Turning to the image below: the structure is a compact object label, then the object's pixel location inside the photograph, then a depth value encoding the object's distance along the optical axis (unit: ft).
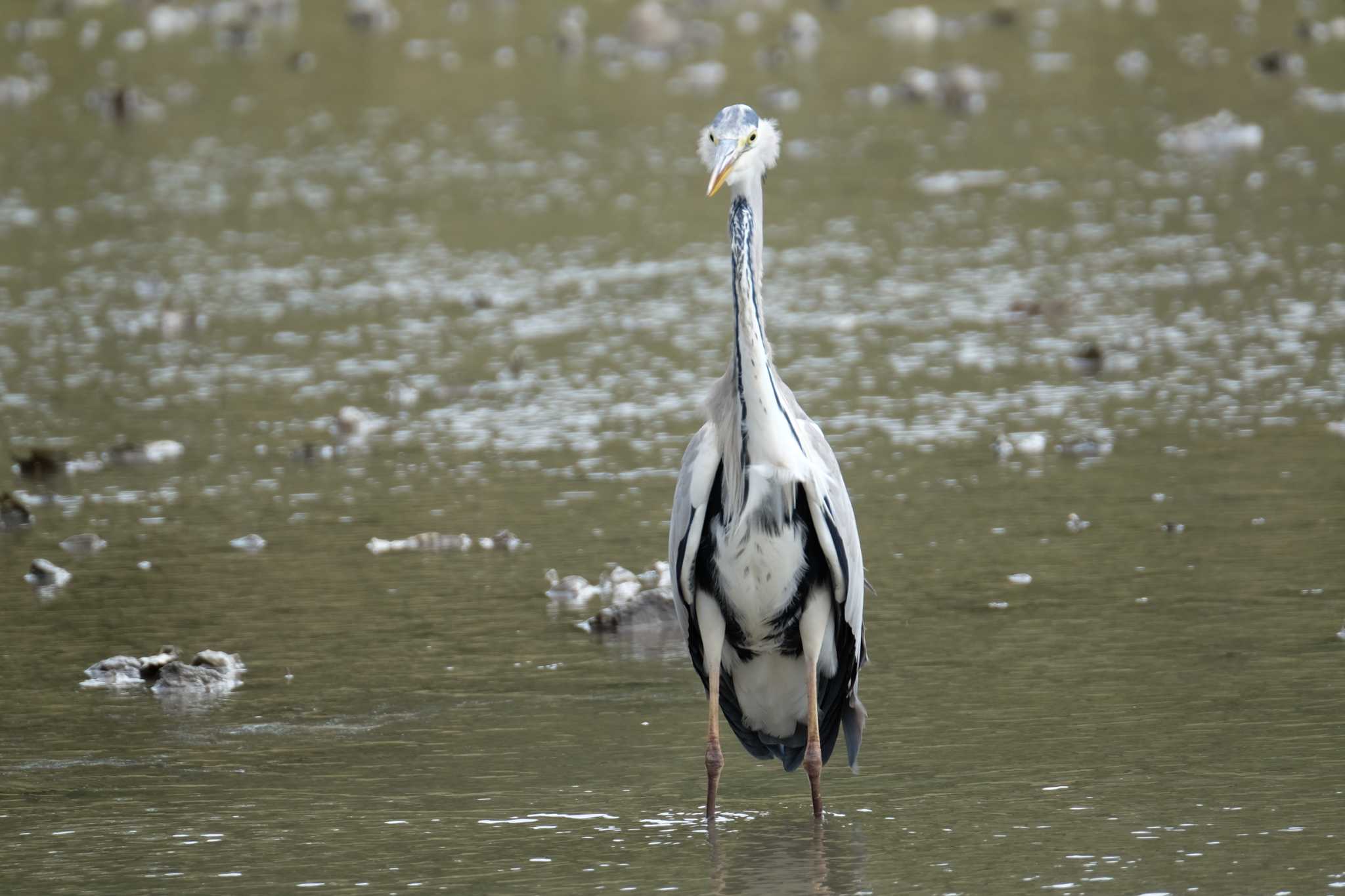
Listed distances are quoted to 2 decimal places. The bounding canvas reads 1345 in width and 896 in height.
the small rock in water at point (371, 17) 230.27
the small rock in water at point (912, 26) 200.44
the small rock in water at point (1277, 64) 158.40
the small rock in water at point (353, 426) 79.46
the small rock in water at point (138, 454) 77.00
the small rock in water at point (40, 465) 75.05
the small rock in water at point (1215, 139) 129.29
